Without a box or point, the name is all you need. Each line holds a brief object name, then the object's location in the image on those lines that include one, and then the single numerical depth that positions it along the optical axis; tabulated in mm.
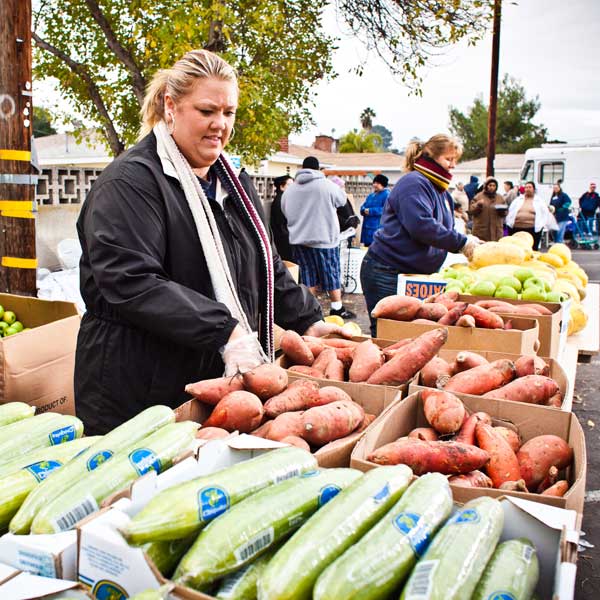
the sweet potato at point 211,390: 1927
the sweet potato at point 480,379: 2213
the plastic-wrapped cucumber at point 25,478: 1268
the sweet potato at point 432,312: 3162
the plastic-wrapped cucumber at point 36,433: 1555
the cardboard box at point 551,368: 2373
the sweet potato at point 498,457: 1748
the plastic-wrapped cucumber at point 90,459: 1215
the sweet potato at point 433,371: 2363
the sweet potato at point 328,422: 1756
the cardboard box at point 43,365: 2891
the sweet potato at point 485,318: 2957
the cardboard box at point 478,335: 2811
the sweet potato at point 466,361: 2379
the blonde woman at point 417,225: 4402
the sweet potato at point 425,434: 1864
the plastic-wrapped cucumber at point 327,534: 987
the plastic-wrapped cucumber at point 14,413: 1786
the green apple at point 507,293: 3686
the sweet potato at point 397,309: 3124
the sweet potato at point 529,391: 2170
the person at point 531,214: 14690
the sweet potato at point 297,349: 2443
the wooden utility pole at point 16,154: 3531
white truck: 23938
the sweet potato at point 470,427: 1887
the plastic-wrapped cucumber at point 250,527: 1023
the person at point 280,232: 9961
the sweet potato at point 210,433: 1700
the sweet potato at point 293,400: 1930
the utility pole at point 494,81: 16906
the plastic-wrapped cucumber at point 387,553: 962
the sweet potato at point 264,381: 1990
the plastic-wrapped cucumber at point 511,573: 1013
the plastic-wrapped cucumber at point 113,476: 1164
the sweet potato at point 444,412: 1918
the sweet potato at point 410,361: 2234
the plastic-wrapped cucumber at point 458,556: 961
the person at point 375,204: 12328
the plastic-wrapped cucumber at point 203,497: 1055
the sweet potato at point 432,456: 1637
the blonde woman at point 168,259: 2082
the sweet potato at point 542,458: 1781
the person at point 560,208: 19497
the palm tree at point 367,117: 79312
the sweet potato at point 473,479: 1639
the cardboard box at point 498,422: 1664
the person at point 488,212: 12797
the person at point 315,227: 8664
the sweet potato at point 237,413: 1826
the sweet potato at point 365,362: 2303
